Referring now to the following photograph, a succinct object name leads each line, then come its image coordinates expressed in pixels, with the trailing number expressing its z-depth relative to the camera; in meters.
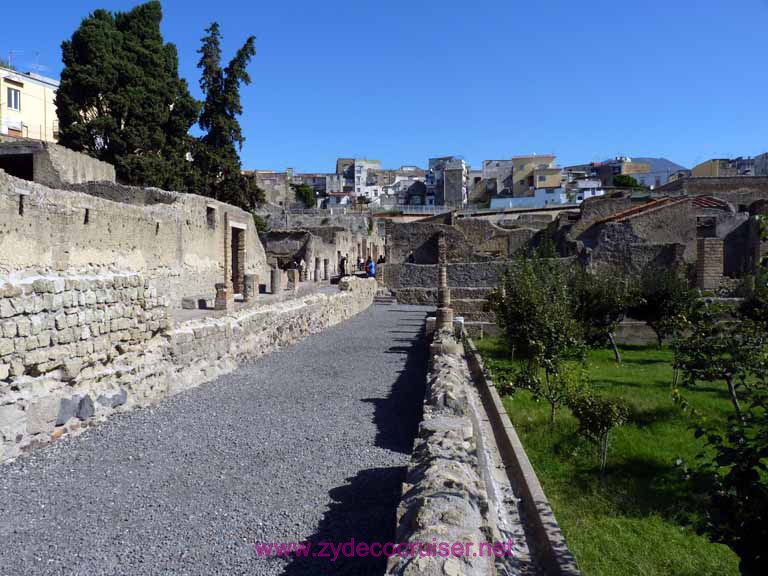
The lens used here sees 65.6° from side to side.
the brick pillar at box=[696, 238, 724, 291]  25.23
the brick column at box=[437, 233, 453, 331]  12.85
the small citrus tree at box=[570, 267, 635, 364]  14.38
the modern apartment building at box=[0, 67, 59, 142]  36.53
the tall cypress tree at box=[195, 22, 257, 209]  30.58
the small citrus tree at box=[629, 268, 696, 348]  16.34
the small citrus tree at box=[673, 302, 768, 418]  5.72
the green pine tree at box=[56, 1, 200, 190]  27.00
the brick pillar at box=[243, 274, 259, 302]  18.89
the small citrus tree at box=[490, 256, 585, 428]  8.41
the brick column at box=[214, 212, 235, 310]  16.03
